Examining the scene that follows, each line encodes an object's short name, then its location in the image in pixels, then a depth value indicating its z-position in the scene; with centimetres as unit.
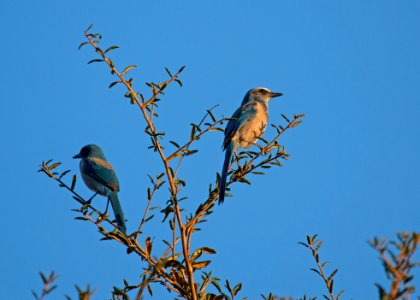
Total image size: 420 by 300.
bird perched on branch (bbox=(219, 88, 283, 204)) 1516
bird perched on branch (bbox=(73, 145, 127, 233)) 1435
